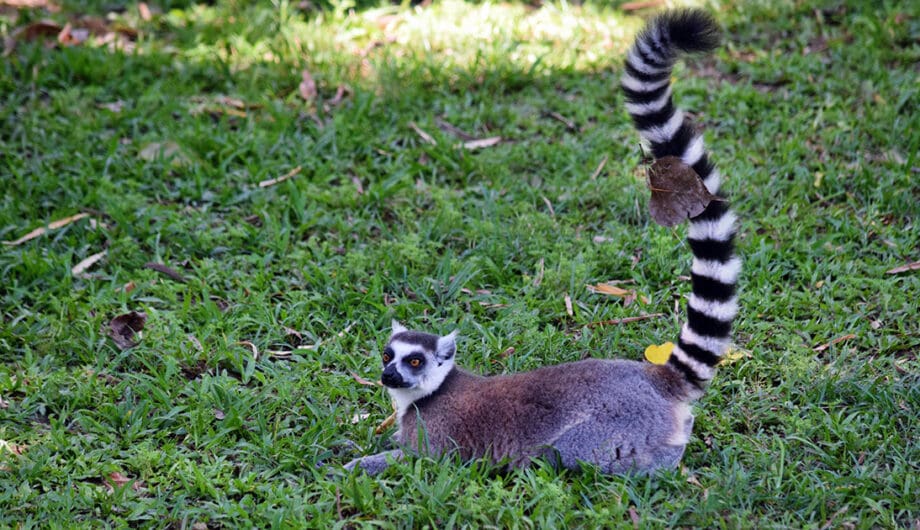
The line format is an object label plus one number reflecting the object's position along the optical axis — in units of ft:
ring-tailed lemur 23.65
